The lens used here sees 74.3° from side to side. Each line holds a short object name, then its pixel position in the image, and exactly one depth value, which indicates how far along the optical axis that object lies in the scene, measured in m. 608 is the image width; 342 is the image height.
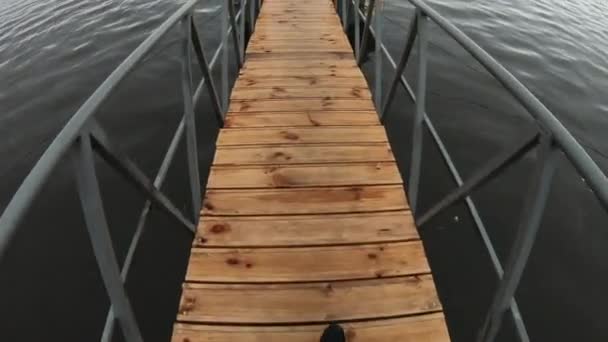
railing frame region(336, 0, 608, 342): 1.38
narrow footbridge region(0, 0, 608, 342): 1.51
